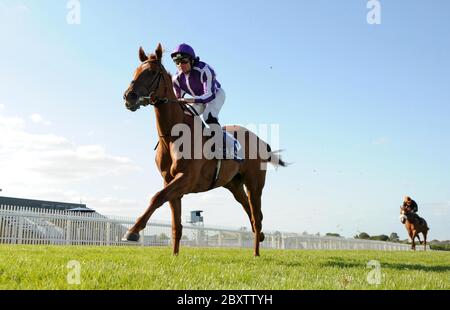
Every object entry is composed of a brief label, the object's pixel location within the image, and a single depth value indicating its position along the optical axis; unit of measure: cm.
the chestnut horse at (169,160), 601
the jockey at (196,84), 724
